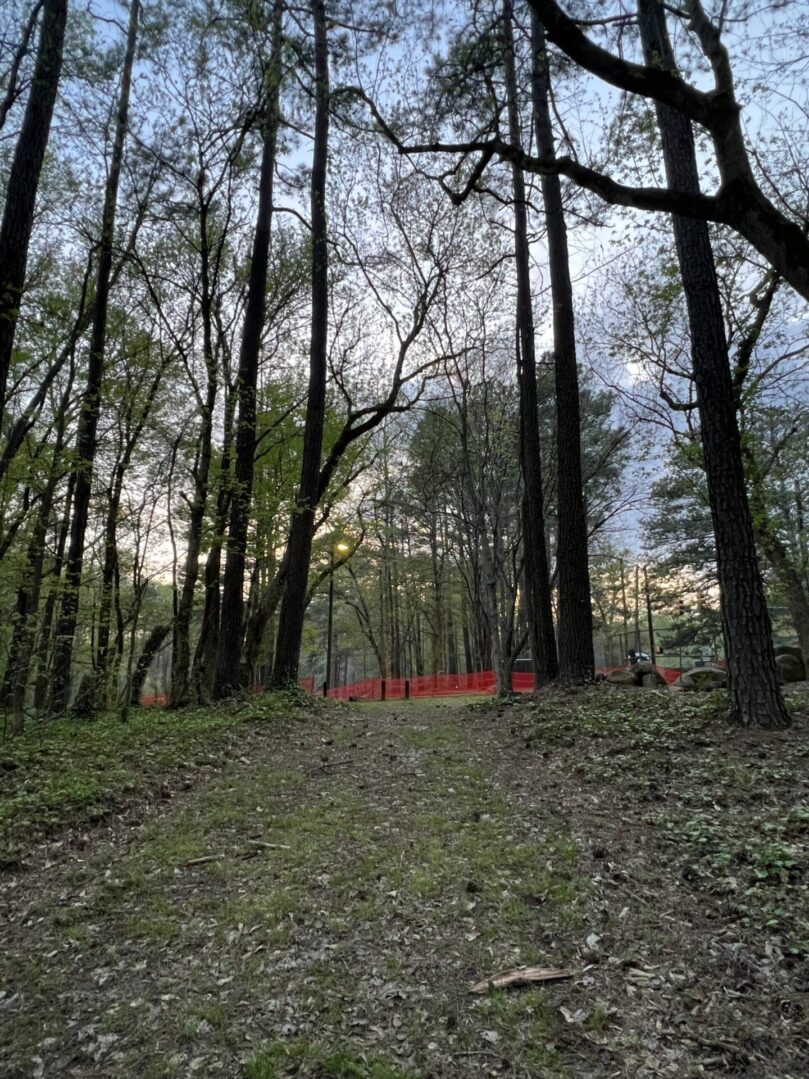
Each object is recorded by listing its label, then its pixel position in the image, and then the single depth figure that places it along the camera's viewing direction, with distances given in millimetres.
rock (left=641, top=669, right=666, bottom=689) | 11344
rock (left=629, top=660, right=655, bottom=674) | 11818
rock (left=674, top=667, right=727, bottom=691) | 9188
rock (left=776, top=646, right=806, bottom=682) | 11078
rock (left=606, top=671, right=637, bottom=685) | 11259
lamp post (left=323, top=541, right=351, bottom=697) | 17909
